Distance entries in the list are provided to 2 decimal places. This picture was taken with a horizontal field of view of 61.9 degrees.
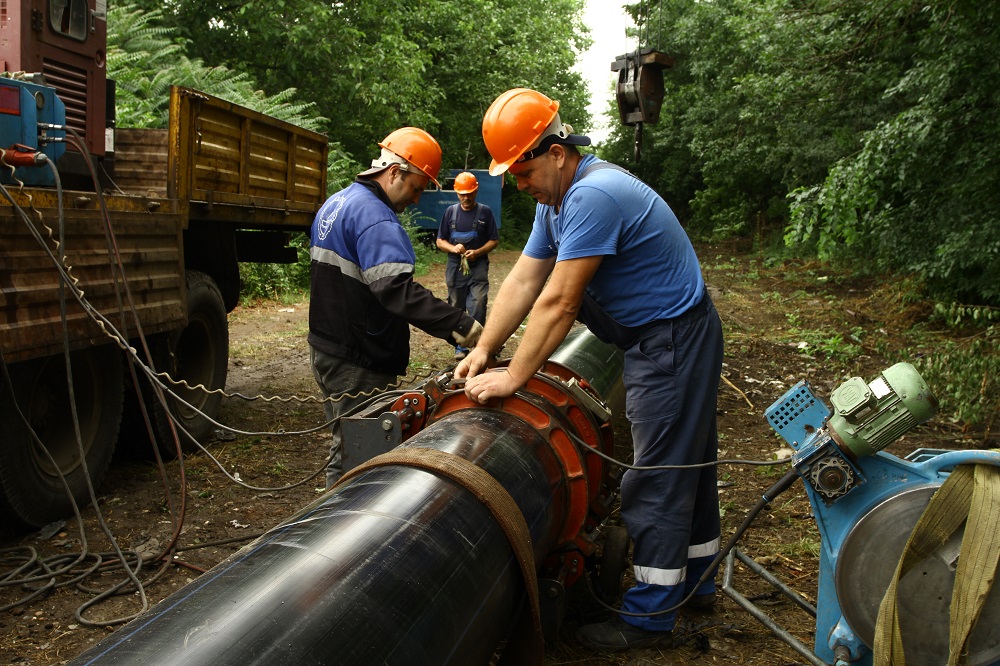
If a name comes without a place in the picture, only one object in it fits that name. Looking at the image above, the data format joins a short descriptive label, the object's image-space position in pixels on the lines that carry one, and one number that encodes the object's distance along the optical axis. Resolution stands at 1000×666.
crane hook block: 10.66
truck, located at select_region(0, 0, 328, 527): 3.72
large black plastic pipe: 1.56
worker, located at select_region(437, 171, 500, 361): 9.68
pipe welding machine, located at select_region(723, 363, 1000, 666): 2.43
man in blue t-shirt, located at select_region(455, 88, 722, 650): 3.08
